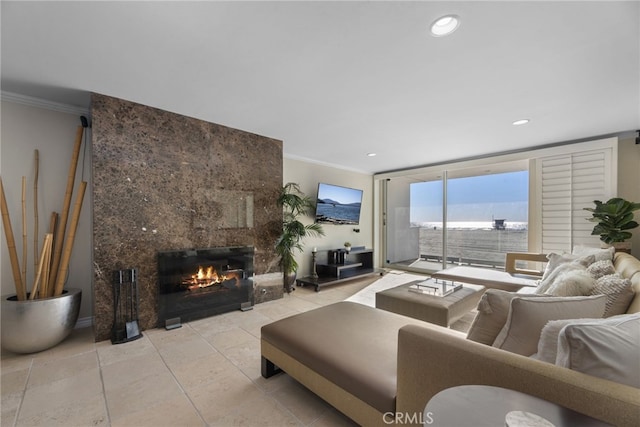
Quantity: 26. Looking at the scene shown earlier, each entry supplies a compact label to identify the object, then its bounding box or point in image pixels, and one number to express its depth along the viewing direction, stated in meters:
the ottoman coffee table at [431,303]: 2.29
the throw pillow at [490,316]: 1.19
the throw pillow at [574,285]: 1.47
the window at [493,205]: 3.79
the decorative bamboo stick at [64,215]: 2.53
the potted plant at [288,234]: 3.83
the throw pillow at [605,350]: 0.79
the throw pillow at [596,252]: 2.43
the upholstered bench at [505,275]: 3.08
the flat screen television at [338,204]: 4.87
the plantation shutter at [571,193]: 3.67
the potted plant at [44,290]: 2.15
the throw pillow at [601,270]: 1.84
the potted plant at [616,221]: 3.18
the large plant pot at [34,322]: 2.14
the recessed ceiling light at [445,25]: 1.53
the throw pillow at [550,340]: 0.95
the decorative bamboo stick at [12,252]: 2.30
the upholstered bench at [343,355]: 1.25
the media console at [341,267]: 4.50
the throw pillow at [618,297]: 1.31
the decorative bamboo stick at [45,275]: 2.39
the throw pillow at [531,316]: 1.06
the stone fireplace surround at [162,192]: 2.50
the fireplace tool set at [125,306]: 2.49
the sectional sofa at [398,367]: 0.78
